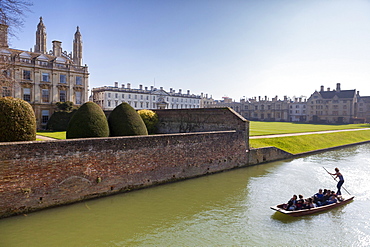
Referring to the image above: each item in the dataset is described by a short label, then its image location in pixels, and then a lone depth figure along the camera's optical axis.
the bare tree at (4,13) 10.61
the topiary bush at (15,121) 10.61
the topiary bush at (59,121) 35.44
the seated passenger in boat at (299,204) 10.34
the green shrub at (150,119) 26.36
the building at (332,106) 83.25
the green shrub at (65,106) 37.88
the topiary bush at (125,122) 15.71
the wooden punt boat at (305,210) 10.01
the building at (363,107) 86.94
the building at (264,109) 97.56
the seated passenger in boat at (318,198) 11.31
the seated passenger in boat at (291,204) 10.24
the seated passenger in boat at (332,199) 11.26
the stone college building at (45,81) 38.50
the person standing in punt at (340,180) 12.84
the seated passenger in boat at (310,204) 10.58
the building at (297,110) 98.32
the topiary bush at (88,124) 13.43
